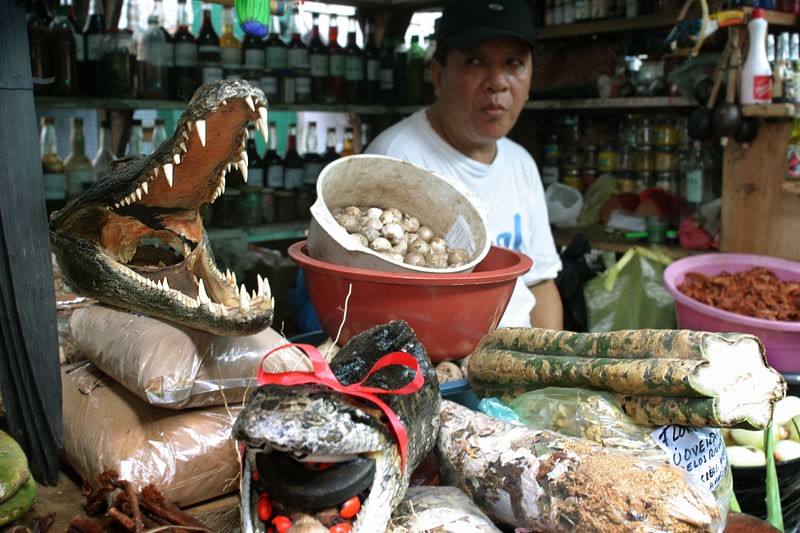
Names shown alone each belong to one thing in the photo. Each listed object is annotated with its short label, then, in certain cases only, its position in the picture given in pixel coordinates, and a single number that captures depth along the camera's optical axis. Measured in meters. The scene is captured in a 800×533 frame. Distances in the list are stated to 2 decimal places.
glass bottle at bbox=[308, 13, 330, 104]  4.37
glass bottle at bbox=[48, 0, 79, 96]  3.50
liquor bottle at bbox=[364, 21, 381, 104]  4.58
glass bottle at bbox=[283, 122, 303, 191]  4.33
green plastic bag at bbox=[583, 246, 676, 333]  3.56
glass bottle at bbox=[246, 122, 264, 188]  4.30
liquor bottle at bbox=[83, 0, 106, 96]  3.60
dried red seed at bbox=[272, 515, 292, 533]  0.88
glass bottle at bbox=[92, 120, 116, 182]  3.85
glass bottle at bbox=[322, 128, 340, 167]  4.66
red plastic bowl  1.54
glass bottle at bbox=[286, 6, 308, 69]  4.26
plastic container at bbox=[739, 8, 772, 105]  3.21
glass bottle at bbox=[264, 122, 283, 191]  4.27
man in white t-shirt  2.51
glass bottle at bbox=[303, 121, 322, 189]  4.42
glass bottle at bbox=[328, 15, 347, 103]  4.46
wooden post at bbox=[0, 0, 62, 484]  1.18
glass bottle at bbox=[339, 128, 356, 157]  4.62
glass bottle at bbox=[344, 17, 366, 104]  4.49
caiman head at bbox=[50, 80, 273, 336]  1.14
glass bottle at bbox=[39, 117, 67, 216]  3.51
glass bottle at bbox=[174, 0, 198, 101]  3.85
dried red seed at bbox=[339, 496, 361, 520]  0.90
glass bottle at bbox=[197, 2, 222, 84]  3.89
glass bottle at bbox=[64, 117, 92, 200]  3.65
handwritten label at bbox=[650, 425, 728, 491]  1.15
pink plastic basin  2.46
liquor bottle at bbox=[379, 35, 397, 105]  4.57
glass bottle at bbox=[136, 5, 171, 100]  3.76
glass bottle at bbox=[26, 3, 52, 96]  3.43
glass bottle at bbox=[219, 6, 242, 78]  4.02
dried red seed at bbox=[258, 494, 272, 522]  0.90
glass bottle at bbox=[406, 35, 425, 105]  4.63
